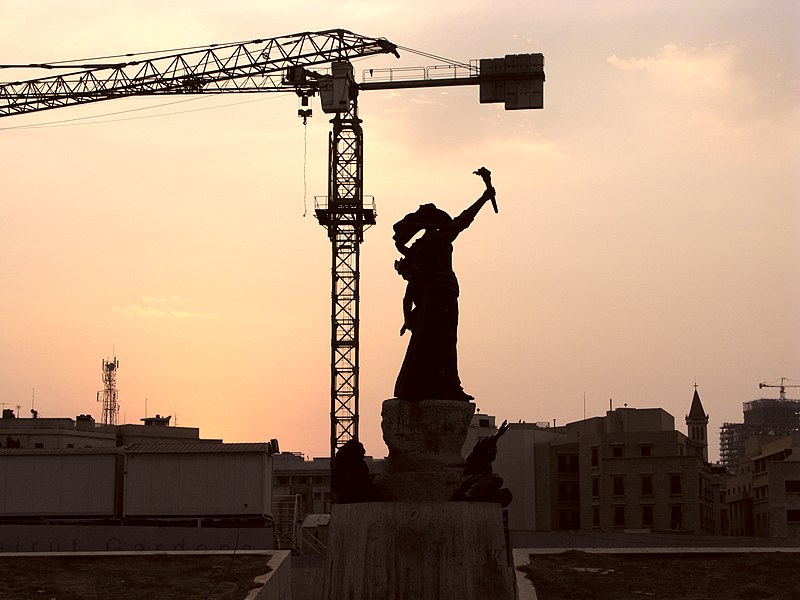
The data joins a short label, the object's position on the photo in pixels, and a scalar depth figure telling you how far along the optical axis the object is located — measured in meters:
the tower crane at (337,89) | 80.00
